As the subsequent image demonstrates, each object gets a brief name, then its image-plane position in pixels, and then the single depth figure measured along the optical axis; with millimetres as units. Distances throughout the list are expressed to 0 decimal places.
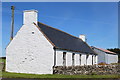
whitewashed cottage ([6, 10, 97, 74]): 18531
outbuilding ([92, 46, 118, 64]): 42562
